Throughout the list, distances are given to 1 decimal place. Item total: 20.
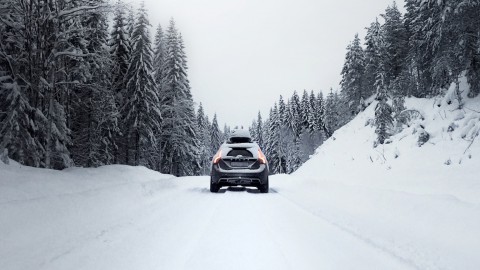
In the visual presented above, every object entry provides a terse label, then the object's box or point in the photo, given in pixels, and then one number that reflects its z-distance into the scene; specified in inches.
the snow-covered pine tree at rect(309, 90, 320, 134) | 3211.1
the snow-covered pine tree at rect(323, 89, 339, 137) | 3117.6
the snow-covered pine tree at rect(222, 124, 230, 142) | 6211.1
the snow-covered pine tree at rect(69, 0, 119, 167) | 753.0
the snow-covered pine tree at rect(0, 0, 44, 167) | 515.5
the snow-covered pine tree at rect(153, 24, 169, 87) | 1784.0
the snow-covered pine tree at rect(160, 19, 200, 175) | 1568.7
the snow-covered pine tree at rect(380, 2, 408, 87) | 1877.5
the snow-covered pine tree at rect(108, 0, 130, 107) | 1258.6
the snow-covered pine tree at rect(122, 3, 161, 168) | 1266.0
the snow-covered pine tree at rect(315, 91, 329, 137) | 3389.3
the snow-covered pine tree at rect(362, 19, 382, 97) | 2063.2
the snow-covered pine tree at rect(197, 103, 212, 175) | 2785.4
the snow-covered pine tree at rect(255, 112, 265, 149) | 4705.5
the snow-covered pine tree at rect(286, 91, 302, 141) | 3243.1
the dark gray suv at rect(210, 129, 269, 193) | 398.0
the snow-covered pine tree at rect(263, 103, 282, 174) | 3255.4
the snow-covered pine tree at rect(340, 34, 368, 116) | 2310.5
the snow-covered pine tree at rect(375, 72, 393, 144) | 943.0
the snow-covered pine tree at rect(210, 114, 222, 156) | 3676.2
